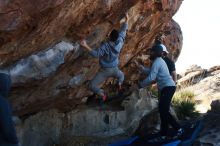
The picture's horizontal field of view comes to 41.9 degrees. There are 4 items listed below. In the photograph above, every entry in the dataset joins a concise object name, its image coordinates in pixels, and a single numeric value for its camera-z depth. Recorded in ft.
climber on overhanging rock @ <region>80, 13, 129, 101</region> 22.63
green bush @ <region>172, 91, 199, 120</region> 35.32
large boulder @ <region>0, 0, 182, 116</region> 18.00
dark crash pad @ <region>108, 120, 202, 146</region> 23.94
